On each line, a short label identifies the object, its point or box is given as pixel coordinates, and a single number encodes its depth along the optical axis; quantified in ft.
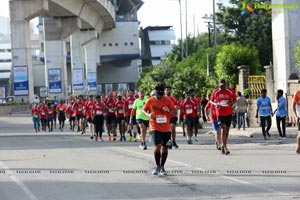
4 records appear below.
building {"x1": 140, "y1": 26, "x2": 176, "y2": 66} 424.05
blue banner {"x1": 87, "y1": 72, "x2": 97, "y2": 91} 255.72
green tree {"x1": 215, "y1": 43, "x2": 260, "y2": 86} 130.21
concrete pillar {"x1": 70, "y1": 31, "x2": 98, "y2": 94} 234.76
